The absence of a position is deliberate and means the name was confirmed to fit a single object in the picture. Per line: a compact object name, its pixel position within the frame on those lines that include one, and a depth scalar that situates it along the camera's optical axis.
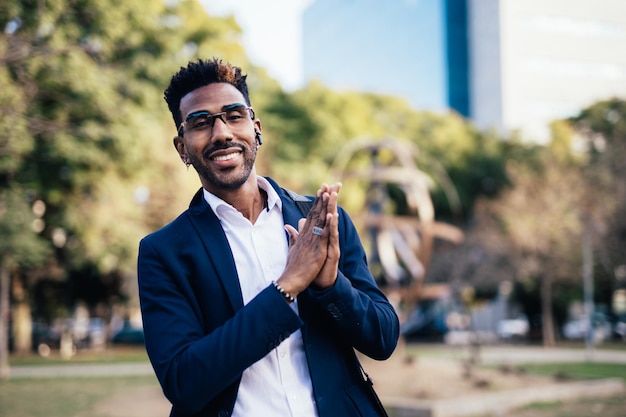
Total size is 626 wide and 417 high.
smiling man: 1.92
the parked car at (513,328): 42.06
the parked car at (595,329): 39.19
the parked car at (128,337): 37.72
